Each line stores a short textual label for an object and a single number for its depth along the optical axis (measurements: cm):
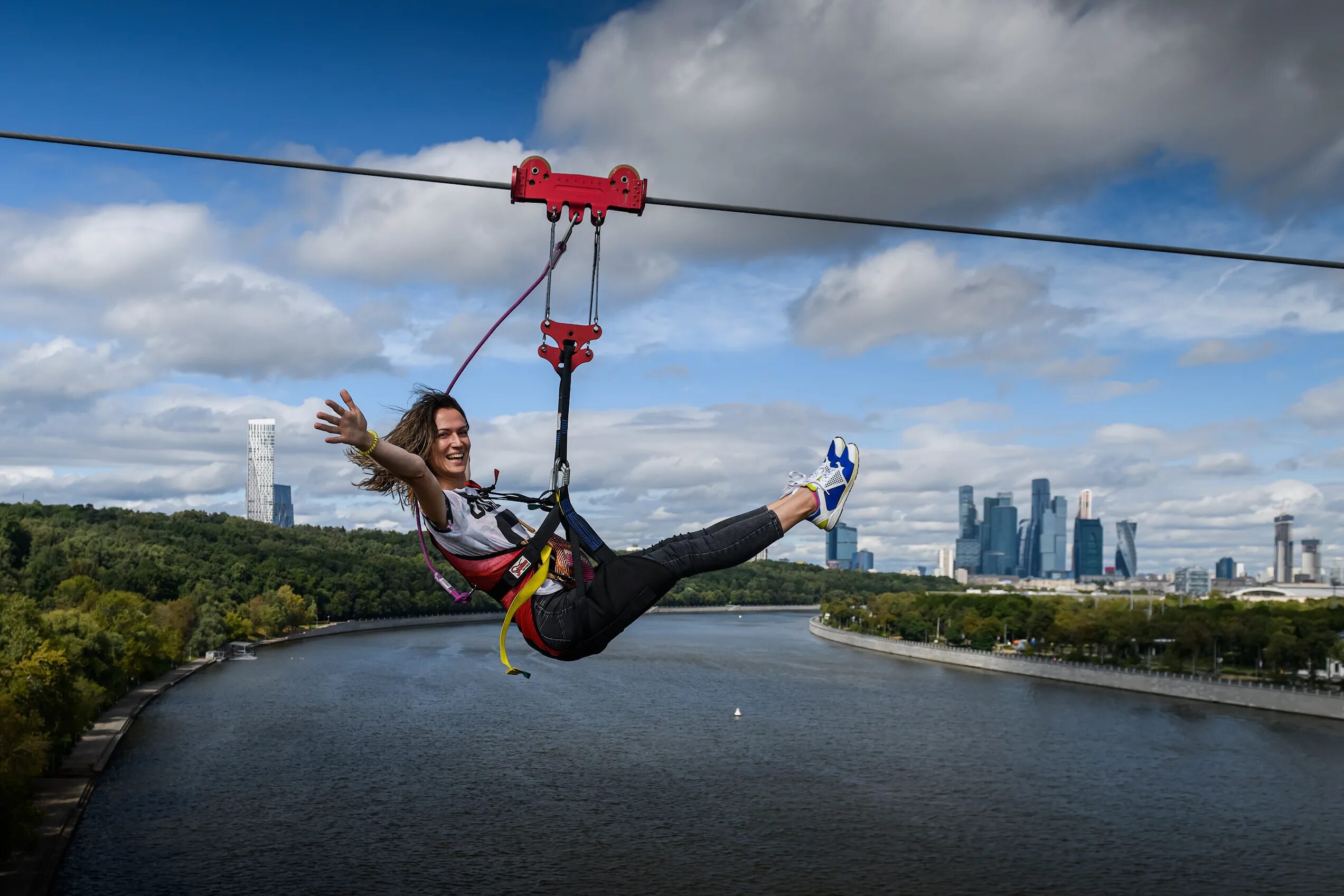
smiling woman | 459
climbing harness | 458
